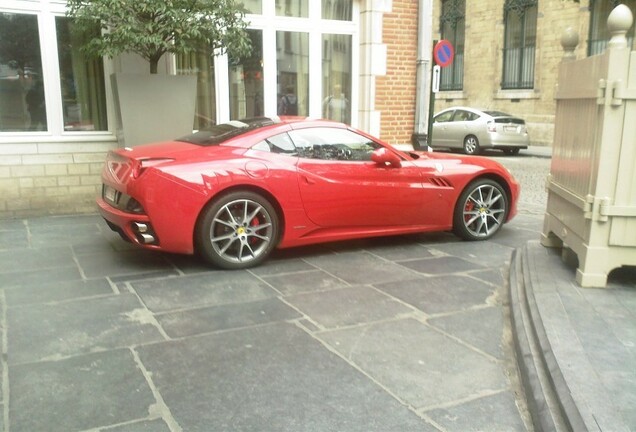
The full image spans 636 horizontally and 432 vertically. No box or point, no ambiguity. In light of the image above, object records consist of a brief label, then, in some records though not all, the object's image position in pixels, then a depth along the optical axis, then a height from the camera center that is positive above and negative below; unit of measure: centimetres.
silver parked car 1861 -93
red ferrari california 530 -86
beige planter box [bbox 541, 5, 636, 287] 422 -44
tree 686 +90
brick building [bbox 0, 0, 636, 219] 812 +32
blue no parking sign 1140 +92
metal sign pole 1085 -22
